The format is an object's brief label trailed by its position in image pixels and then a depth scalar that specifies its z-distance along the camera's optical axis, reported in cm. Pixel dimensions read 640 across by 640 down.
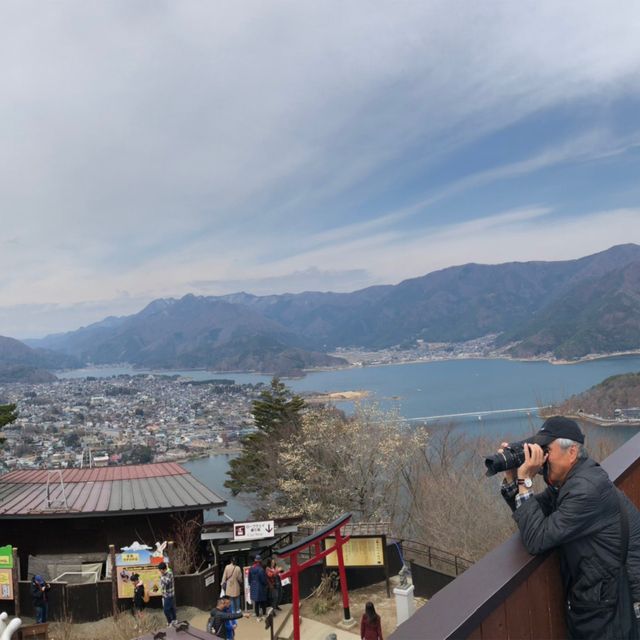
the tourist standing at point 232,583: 923
